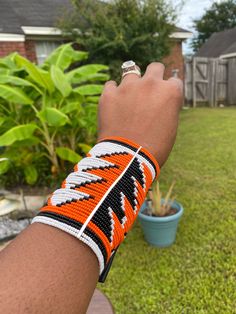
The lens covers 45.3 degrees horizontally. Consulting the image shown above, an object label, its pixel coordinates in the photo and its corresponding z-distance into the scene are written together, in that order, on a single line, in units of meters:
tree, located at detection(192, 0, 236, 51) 39.59
